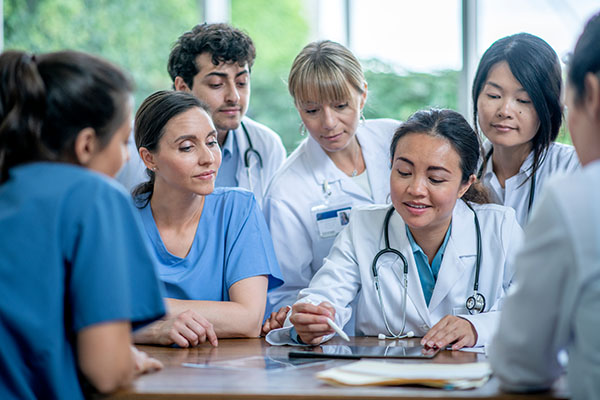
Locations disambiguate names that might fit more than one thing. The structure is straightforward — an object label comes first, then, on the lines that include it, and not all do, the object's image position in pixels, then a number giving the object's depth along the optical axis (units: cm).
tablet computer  155
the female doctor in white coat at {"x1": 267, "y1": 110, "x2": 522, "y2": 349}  187
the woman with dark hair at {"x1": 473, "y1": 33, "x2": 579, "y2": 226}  222
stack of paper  126
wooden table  120
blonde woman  240
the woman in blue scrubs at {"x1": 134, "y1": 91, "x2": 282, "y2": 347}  203
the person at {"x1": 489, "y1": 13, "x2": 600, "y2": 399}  104
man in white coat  264
